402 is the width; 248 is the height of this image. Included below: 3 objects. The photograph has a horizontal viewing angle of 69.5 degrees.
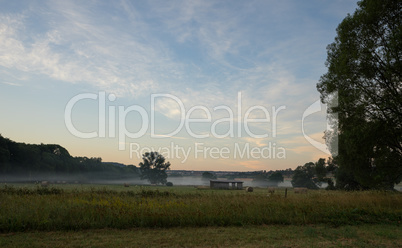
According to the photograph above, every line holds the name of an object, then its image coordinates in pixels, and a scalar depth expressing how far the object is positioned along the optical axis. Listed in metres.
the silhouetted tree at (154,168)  163.38
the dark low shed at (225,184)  78.14
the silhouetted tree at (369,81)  18.19
